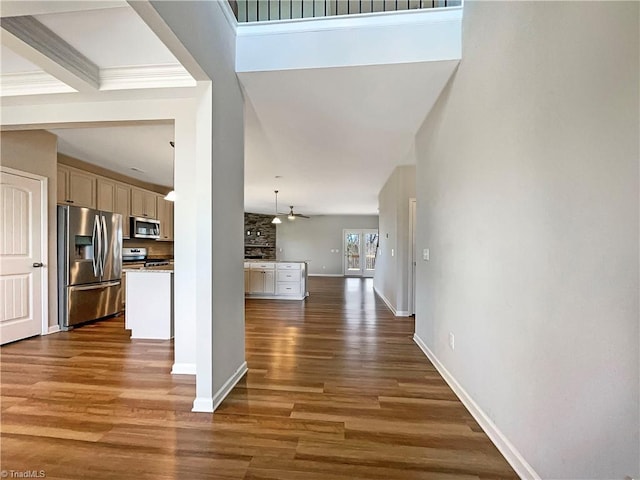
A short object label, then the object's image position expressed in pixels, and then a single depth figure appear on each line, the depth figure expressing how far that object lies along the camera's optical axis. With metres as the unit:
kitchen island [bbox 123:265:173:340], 3.74
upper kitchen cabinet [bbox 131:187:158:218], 6.01
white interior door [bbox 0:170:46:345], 3.56
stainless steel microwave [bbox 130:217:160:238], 5.89
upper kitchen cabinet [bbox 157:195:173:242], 6.80
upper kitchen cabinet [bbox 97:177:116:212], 5.22
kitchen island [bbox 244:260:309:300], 6.90
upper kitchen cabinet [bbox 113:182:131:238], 5.58
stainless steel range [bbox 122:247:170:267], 5.77
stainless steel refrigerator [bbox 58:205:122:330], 4.23
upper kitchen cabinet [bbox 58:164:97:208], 4.54
